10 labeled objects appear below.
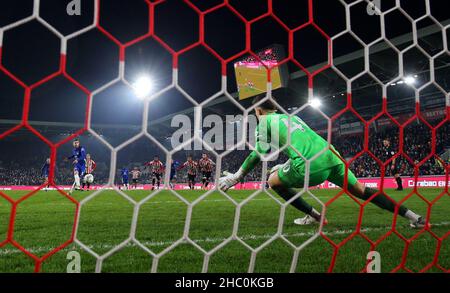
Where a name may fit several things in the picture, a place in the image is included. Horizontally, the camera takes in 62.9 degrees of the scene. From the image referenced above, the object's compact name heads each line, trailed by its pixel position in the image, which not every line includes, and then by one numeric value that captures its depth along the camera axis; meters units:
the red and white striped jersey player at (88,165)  11.22
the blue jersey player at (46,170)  14.08
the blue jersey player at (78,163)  10.61
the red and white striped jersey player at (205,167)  15.19
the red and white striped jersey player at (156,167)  14.57
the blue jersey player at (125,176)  19.53
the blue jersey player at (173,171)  14.78
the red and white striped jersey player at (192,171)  15.32
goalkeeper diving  3.06
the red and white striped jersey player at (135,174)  19.95
